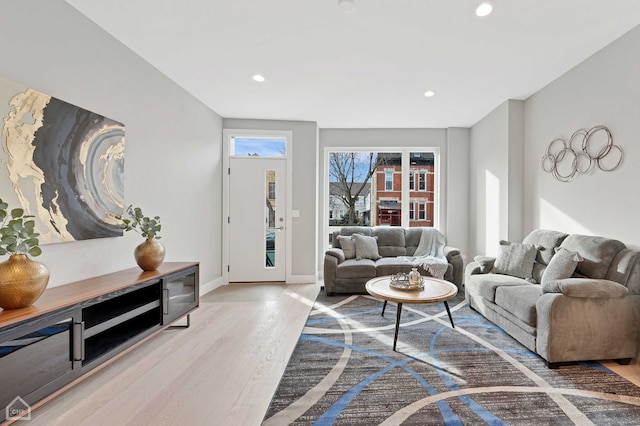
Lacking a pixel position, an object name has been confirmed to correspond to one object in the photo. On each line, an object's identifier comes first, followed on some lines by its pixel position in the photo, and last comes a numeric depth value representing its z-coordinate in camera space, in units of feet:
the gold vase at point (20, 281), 4.67
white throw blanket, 12.73
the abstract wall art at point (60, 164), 5.51
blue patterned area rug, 5.19
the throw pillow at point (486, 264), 10.51
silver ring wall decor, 8.42
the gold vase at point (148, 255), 8.02
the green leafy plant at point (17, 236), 4.67
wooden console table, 4.47
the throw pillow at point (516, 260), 9.53
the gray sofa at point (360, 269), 12.72
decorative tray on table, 8.59
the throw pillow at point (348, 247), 14.08
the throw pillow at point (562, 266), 7.54
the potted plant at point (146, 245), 8.01
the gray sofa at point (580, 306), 6.74
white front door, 14.88
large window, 16.81
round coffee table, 7.76
